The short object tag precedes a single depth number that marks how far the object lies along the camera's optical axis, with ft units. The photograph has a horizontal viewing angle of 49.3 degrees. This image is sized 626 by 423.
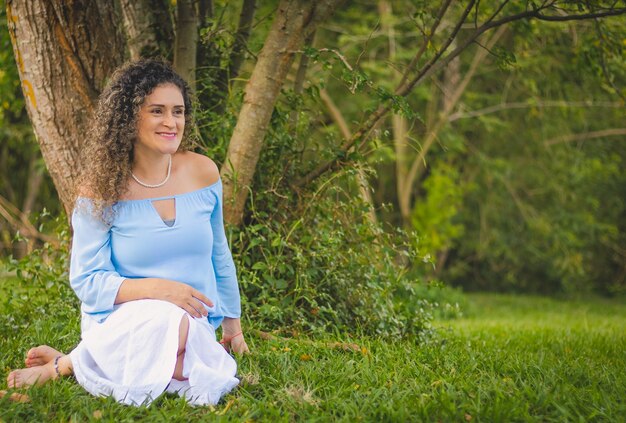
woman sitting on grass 8.98
